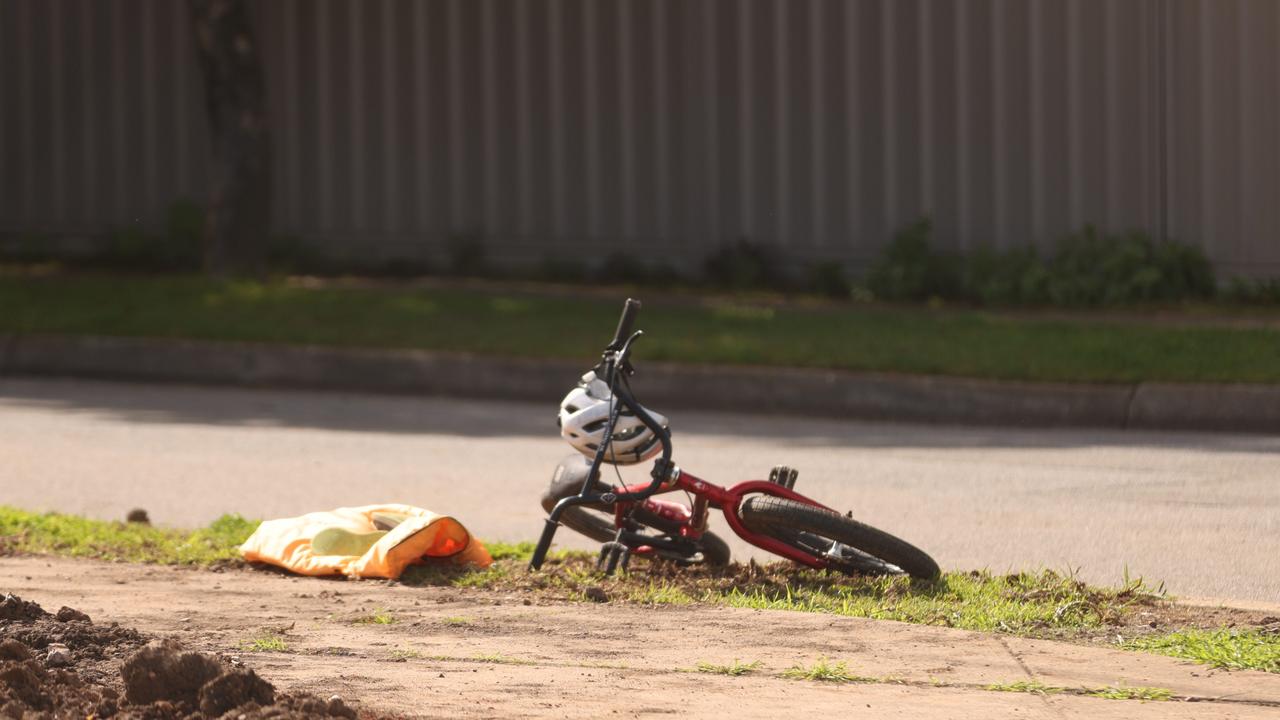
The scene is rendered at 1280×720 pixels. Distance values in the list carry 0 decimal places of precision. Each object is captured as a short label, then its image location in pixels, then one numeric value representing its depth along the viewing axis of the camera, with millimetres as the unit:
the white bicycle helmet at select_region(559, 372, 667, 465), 13547
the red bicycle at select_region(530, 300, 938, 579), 13305
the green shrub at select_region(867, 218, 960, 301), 32562
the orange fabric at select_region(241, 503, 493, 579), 13633
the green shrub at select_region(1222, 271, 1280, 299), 30672
